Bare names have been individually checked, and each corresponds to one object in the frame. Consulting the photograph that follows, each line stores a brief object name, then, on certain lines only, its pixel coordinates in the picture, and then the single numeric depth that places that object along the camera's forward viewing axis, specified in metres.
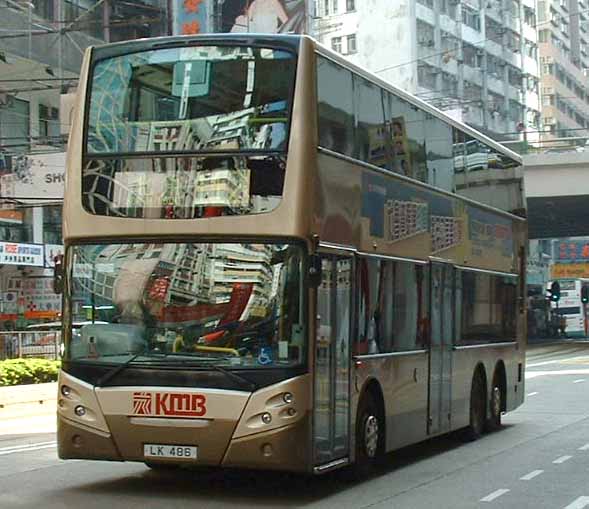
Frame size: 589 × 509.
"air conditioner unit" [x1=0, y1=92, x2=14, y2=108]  38.16
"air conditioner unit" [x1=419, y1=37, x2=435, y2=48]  87.06
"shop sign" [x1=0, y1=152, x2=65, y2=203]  29.84
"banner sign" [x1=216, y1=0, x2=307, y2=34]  39.94
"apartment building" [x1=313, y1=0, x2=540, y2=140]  86.06
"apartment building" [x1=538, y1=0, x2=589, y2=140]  122.94
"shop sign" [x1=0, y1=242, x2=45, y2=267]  36.84
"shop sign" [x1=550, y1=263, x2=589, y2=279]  87.00
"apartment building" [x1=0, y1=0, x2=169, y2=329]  36.75
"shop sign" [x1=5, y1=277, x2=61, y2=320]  39.12
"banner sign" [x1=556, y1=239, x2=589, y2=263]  94.76
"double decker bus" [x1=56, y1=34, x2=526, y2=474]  10.89
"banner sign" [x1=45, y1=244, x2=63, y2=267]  38.94
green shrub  25.28
